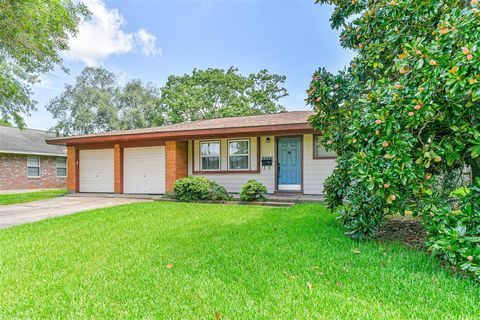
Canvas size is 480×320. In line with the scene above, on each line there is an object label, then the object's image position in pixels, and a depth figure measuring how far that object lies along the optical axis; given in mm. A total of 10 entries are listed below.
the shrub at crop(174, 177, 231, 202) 9820
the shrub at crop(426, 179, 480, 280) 2942
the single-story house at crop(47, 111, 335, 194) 10078
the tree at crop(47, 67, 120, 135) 27625
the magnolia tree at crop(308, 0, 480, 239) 3180
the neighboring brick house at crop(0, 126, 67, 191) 16609
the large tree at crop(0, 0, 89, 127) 7766
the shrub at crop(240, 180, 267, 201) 9430
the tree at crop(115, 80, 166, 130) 28359
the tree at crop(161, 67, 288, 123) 27219
